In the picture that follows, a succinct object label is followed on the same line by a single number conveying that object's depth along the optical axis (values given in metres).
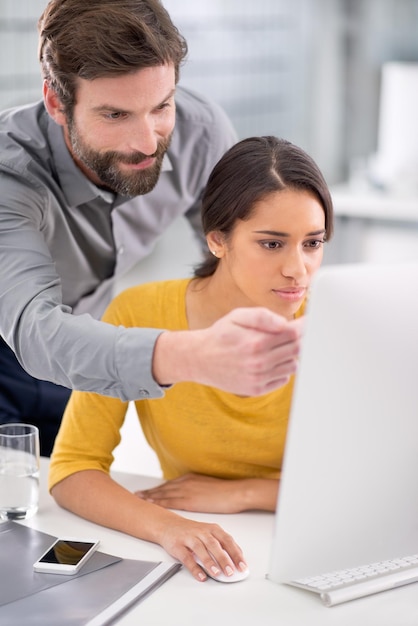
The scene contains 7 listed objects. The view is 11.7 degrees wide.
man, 2.21
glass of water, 2.52
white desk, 2.28
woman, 2.53
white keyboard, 2.31
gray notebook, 2.28
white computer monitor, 2.15
